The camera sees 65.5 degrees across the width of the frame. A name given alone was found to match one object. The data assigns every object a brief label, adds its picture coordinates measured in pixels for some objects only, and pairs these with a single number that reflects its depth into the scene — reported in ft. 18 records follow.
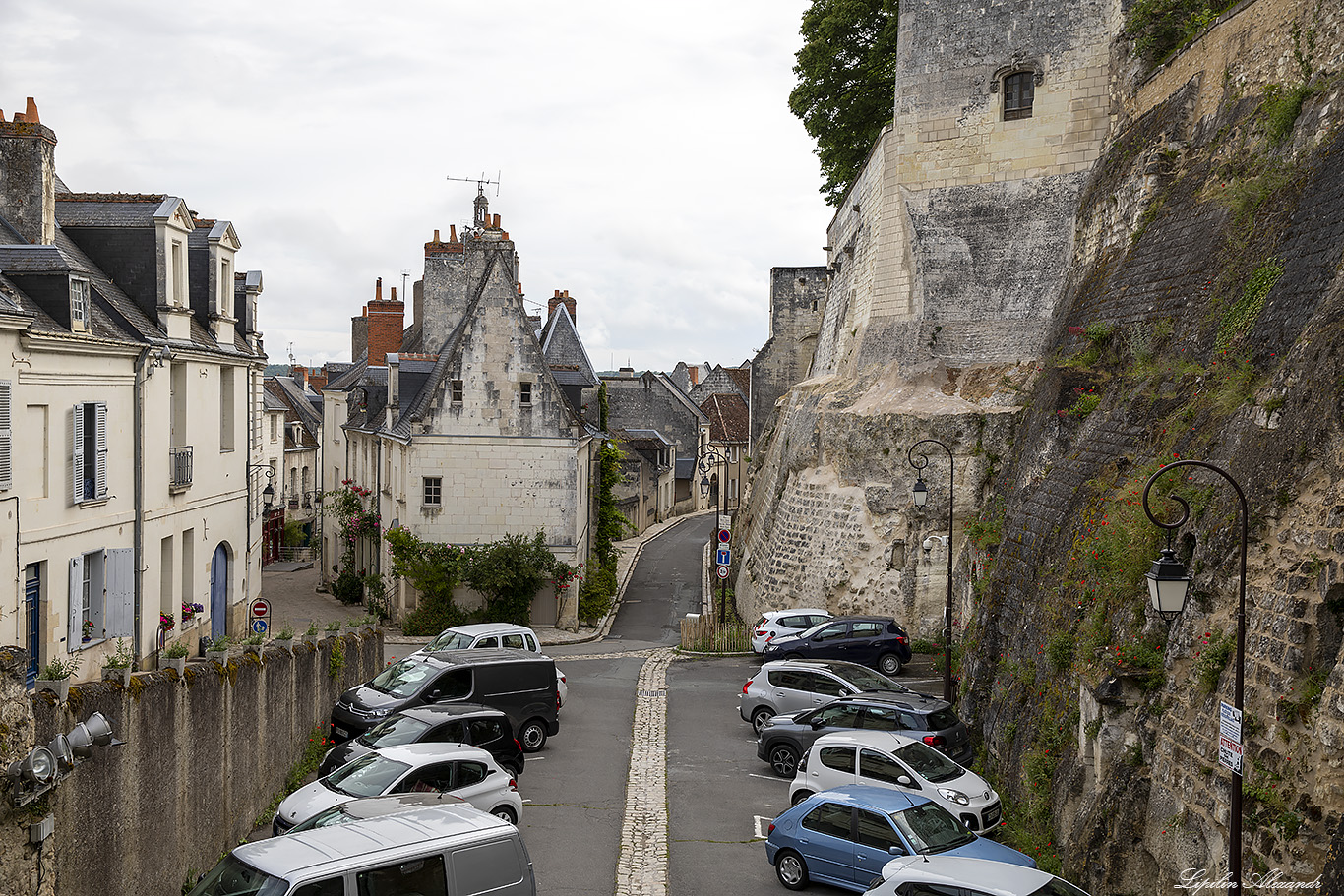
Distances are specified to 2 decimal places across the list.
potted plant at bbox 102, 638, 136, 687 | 30.96
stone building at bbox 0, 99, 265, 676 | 48.39
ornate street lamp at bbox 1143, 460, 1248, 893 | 24.61
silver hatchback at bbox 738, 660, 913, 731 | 55.31
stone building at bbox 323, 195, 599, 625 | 92.07
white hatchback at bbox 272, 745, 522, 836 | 36.73
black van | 51.13
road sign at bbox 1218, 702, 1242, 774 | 23.90
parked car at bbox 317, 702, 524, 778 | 43.98
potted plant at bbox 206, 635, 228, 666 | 39.04
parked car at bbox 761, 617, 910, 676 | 69.05
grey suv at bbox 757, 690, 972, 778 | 46.85
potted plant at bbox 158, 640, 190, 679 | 35.09
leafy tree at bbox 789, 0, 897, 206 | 110.32
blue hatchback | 33.71
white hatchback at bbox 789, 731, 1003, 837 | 39.27
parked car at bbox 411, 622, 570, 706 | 64.03
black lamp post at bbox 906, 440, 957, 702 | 55.57
